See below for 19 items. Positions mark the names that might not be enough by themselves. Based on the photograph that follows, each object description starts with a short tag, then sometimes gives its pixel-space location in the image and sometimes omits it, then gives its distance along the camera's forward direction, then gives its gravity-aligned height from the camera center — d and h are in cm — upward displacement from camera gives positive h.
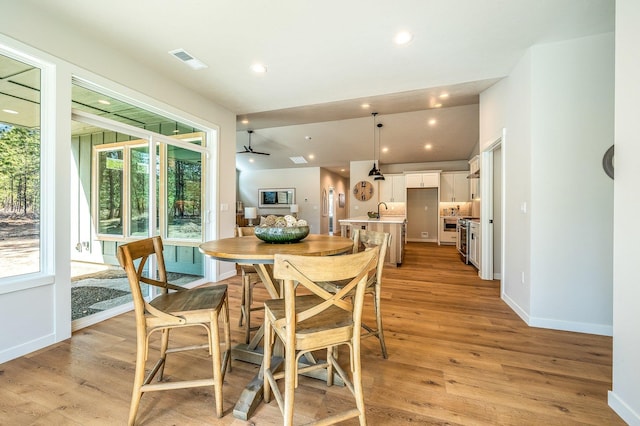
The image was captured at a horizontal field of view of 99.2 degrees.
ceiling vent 272 +160
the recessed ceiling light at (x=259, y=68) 302 +162
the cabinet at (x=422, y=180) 816 +96
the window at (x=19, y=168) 206 +34
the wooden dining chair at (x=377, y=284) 196 -54
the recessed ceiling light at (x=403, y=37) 244 +159
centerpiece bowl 196 -16
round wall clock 860 +68
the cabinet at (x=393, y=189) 853 +70
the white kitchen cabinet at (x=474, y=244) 455 -57
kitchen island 509 -46
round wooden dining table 147 -24
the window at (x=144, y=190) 295 +26
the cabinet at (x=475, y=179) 544 +72
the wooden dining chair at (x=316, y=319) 113 -55
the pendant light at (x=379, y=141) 636 +191
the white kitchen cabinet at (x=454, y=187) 802 +72
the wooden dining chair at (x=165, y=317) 136 -56
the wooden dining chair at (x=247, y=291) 220 -67
